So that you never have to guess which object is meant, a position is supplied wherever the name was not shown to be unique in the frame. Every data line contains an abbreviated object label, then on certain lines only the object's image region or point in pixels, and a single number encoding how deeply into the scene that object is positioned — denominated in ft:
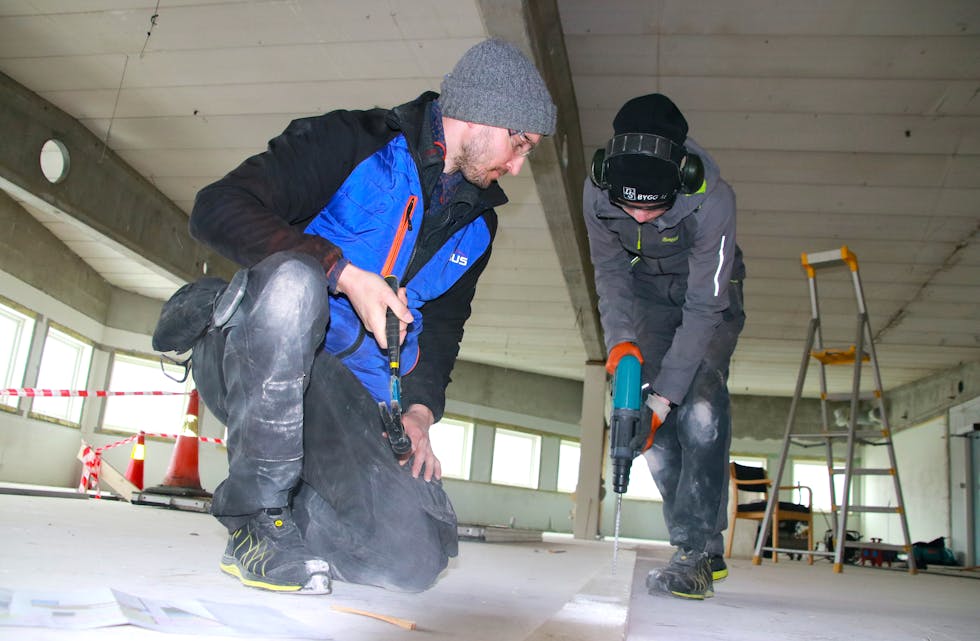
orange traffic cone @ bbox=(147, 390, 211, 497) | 20.98
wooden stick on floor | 3.50
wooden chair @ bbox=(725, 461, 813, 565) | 22.26
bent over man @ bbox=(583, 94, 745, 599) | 6.53
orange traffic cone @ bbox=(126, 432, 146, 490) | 24.41
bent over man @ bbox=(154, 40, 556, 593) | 4.37
